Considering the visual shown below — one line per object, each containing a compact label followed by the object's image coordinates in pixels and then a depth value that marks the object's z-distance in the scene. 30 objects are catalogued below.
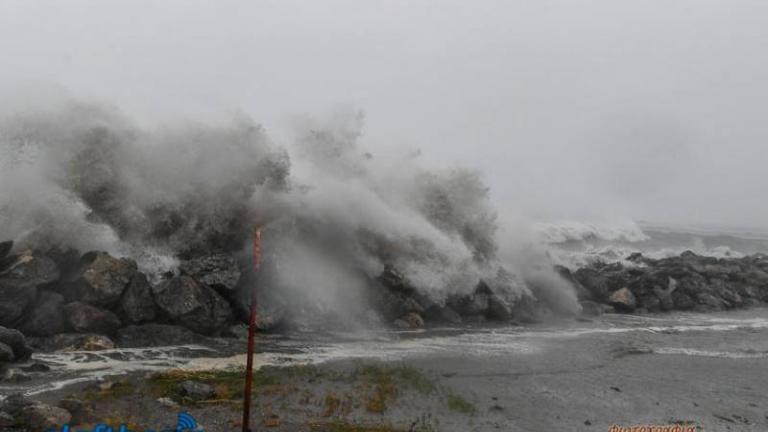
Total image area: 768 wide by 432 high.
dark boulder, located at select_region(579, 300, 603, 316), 23.38
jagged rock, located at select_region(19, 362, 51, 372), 10.50
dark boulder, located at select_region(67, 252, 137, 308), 13.31
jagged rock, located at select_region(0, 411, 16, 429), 7.67
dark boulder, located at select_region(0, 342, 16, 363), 10.53
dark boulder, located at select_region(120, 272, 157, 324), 13.62
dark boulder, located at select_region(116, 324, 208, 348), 13.07
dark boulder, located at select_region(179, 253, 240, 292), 15.33
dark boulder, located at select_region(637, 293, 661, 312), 24.77
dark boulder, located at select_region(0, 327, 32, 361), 10.84
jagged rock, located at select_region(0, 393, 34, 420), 7.96
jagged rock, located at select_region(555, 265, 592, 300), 24.73
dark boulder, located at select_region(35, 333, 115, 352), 12.09
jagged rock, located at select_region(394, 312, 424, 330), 17.86
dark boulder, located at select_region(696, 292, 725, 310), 25.97
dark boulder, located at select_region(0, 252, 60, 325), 12.37
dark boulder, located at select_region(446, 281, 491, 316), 20.17
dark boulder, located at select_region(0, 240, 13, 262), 13.20
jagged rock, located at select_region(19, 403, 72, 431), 7.75
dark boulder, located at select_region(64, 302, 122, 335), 12.66
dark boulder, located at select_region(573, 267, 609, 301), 25.25
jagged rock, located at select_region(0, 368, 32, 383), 9.84
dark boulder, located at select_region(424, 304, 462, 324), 19.22
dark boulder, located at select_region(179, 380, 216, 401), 9.56
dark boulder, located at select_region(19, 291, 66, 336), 12.46
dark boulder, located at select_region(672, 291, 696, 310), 25.47
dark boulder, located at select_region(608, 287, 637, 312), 24.30
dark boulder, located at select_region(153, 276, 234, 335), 14.07
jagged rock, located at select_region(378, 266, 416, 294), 19.09
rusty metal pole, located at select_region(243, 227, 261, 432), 7.55
